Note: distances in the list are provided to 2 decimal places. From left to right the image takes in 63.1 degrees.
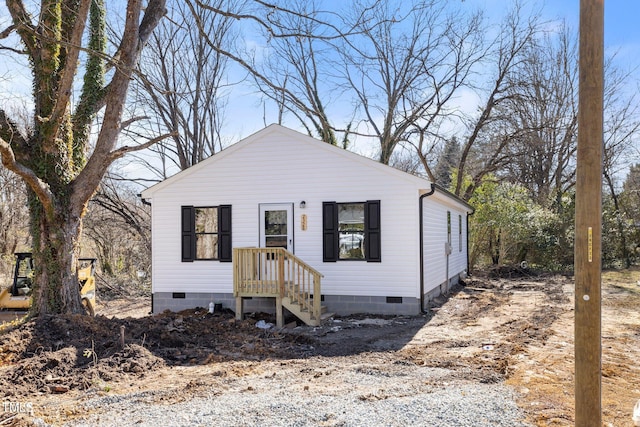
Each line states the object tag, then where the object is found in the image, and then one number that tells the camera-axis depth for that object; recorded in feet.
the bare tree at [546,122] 78.18
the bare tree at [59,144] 28.91
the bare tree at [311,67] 82.84
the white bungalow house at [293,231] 36.09
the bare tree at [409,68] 76.69
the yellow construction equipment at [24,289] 36.68
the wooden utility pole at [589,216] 11.30
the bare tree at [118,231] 63.09
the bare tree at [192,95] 73.61
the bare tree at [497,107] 75.20
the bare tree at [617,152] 76.43
